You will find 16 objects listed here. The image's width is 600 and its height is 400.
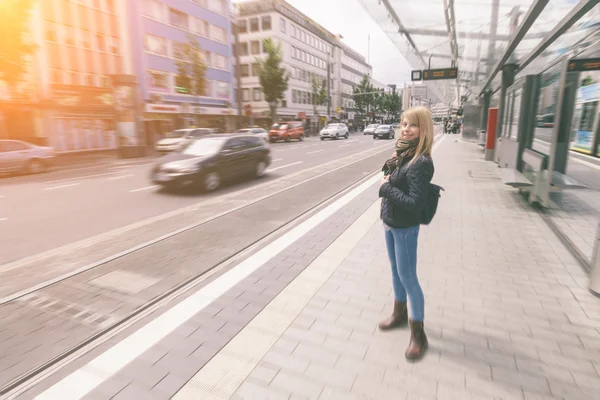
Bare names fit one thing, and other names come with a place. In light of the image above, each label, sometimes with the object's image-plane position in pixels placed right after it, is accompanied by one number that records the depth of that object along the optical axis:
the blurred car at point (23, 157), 12.95
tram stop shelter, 5.78
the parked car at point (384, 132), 35.50
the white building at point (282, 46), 47.41
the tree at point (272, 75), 38.59
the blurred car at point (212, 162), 9.09
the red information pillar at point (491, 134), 14.72
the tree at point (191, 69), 27.61
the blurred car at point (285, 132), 31.41
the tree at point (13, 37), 13.38
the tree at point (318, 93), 52.03
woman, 2.35
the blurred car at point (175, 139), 19.88
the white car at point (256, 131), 28.30
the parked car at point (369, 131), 45.44
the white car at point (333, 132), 35.09
